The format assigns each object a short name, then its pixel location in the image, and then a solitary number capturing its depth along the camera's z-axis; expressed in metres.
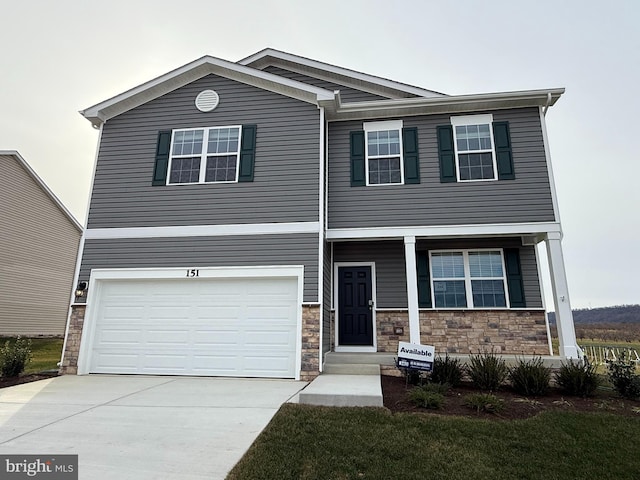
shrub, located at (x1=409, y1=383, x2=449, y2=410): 4.99
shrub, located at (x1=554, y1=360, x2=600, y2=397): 5.83
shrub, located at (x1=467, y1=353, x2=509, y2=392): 6.14
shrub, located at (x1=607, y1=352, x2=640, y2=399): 5.81
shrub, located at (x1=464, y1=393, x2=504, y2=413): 4.87
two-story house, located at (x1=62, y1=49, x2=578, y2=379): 7.99
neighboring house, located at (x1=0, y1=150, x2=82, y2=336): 15.09
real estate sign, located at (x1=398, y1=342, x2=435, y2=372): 5.96
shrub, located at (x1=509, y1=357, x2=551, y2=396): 5.83
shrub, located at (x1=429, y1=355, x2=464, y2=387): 6.29
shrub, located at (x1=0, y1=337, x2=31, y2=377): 7.59
